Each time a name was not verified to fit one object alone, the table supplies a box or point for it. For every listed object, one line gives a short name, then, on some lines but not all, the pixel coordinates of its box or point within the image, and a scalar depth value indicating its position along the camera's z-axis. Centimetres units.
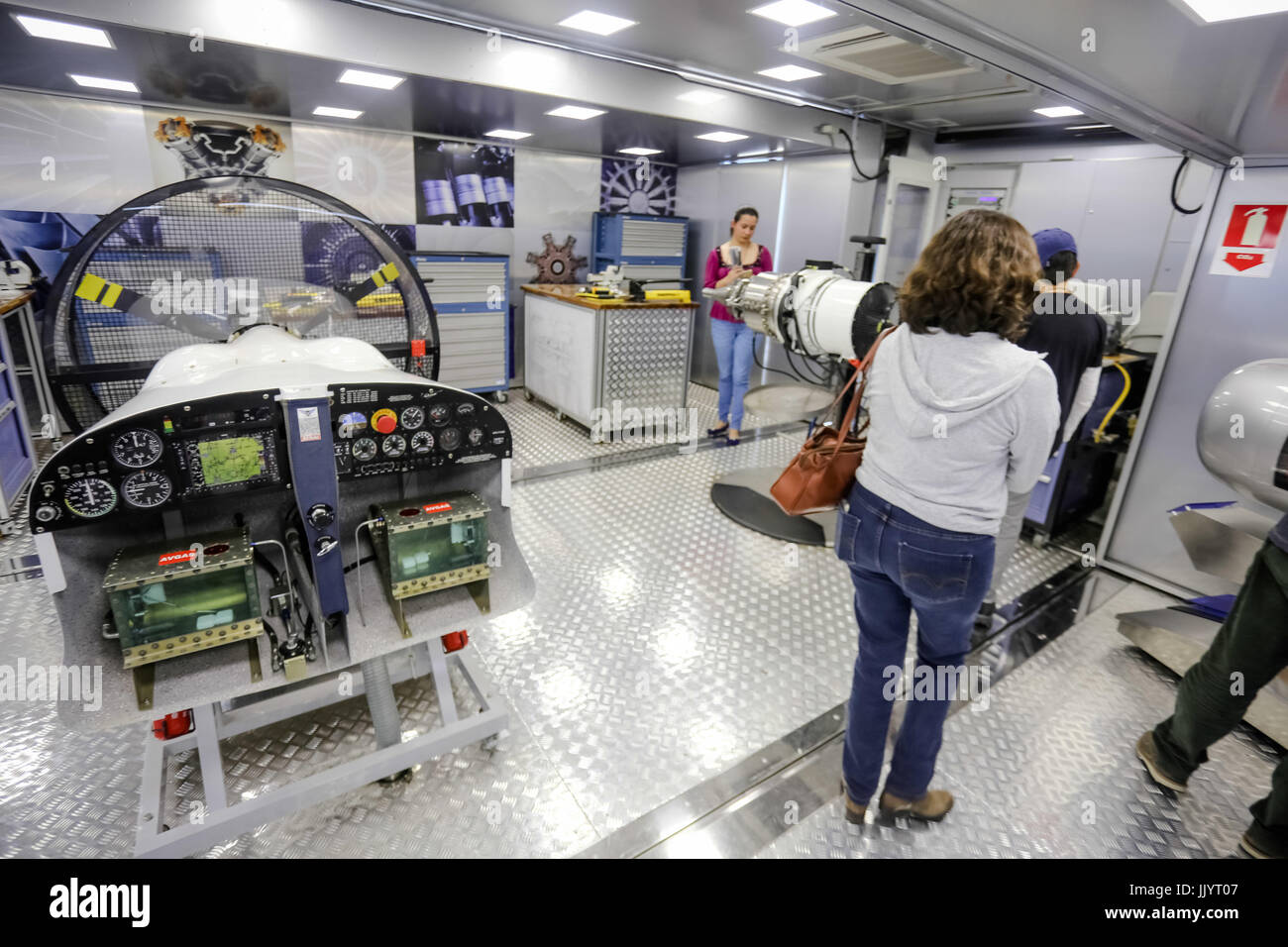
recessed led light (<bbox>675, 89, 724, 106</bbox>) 337
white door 457
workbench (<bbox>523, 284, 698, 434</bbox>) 455
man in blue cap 220
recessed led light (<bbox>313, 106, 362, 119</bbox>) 426
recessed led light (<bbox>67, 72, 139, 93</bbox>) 363
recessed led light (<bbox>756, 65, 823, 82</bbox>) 315
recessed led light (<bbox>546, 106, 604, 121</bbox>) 395
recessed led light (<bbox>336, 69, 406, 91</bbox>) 319
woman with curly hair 136
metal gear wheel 614
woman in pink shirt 438
